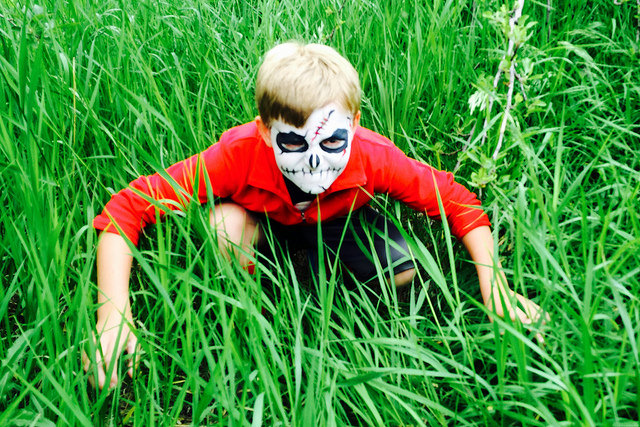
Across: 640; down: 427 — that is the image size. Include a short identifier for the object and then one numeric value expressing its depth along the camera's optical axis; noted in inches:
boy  51.7
